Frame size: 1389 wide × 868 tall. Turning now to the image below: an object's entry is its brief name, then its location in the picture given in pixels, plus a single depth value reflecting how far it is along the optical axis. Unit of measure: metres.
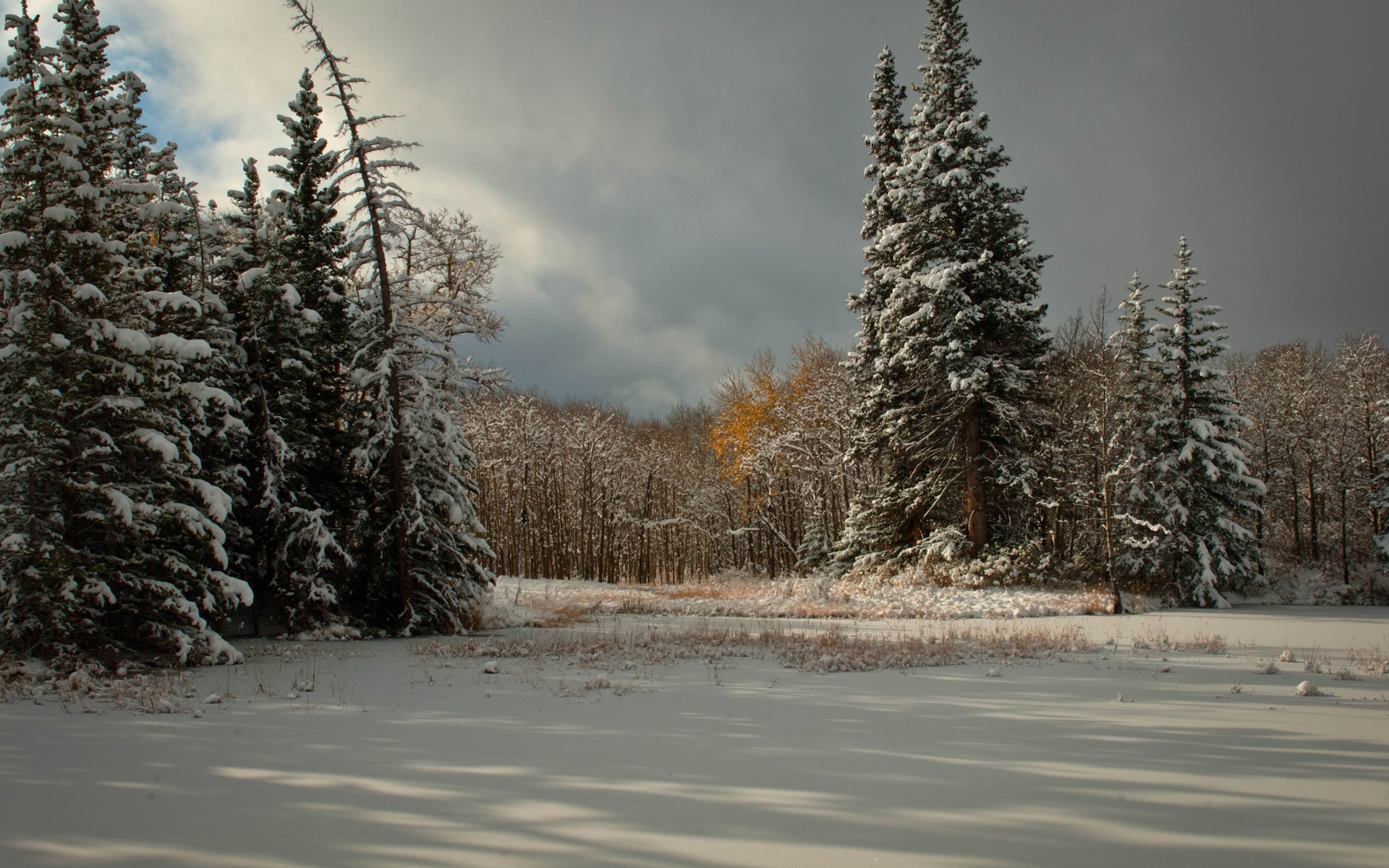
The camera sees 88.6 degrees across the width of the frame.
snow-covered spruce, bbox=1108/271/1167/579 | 26.38
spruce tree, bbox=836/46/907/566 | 27.69
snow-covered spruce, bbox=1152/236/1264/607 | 25.33
